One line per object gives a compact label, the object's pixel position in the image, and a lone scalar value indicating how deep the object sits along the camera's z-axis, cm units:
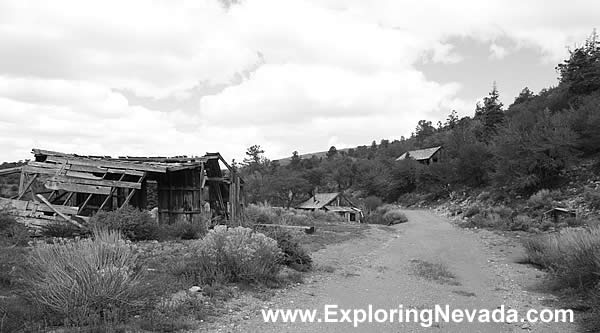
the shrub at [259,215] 2101
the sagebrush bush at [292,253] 1084
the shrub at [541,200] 2641
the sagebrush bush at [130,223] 1272
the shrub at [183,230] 1441
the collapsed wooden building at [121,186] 1468
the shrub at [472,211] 3253
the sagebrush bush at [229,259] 857
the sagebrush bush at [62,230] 1320
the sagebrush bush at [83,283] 566
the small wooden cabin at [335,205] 4875
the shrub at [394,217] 3541
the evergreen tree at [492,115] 5542
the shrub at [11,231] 1138
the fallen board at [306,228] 1962
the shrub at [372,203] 5578
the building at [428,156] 6431
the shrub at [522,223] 2208
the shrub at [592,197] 2250
